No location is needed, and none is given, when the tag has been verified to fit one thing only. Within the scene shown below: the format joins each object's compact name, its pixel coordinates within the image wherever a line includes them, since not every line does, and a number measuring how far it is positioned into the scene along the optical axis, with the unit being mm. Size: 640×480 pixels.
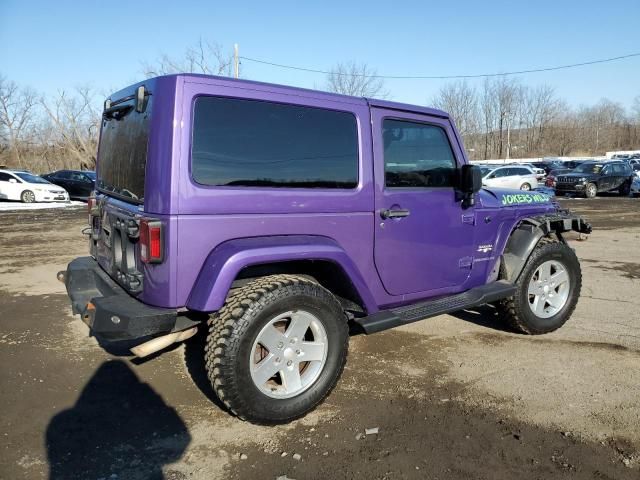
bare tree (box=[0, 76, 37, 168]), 51938
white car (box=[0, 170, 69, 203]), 20797
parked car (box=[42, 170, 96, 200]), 23906
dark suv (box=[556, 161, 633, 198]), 23828
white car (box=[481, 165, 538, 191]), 22656
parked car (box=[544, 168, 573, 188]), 25156
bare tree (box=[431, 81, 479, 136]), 63059
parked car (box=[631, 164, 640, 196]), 24297
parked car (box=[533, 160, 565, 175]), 38531
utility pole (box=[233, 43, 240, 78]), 28981
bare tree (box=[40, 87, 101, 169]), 45688
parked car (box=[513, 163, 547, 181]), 25116
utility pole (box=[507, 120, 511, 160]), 72688
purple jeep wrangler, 2871
